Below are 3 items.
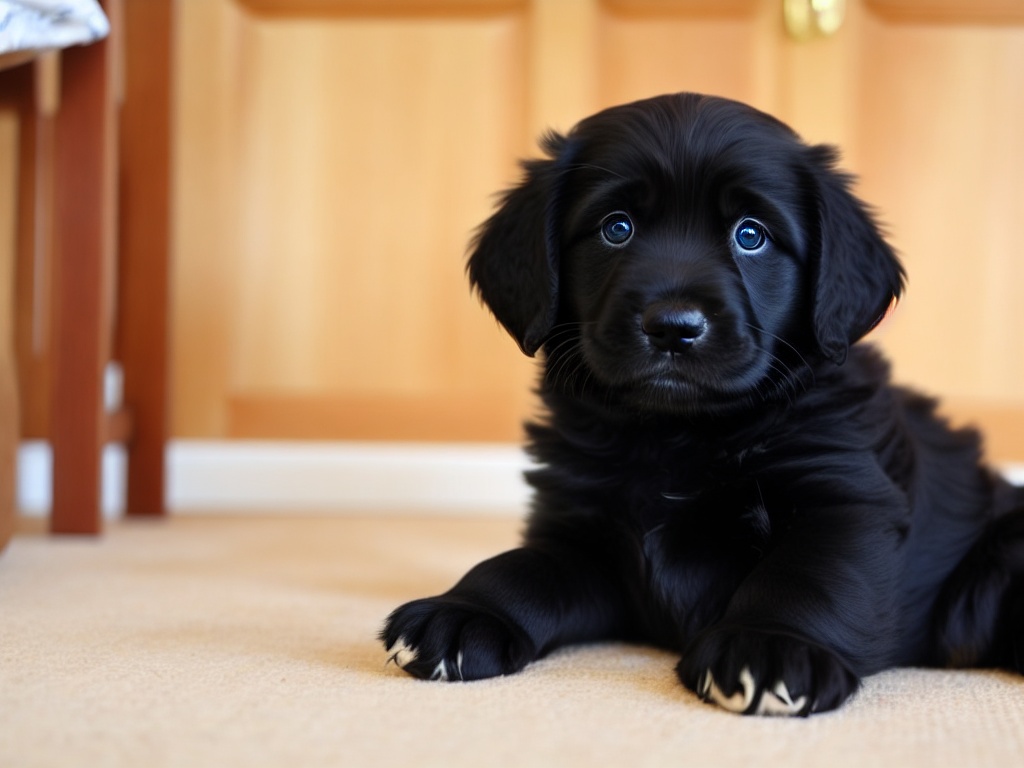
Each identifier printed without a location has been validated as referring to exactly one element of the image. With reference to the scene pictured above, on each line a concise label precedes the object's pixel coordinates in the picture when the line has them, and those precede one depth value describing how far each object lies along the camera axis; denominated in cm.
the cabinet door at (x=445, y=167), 163
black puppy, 103
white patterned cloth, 122
